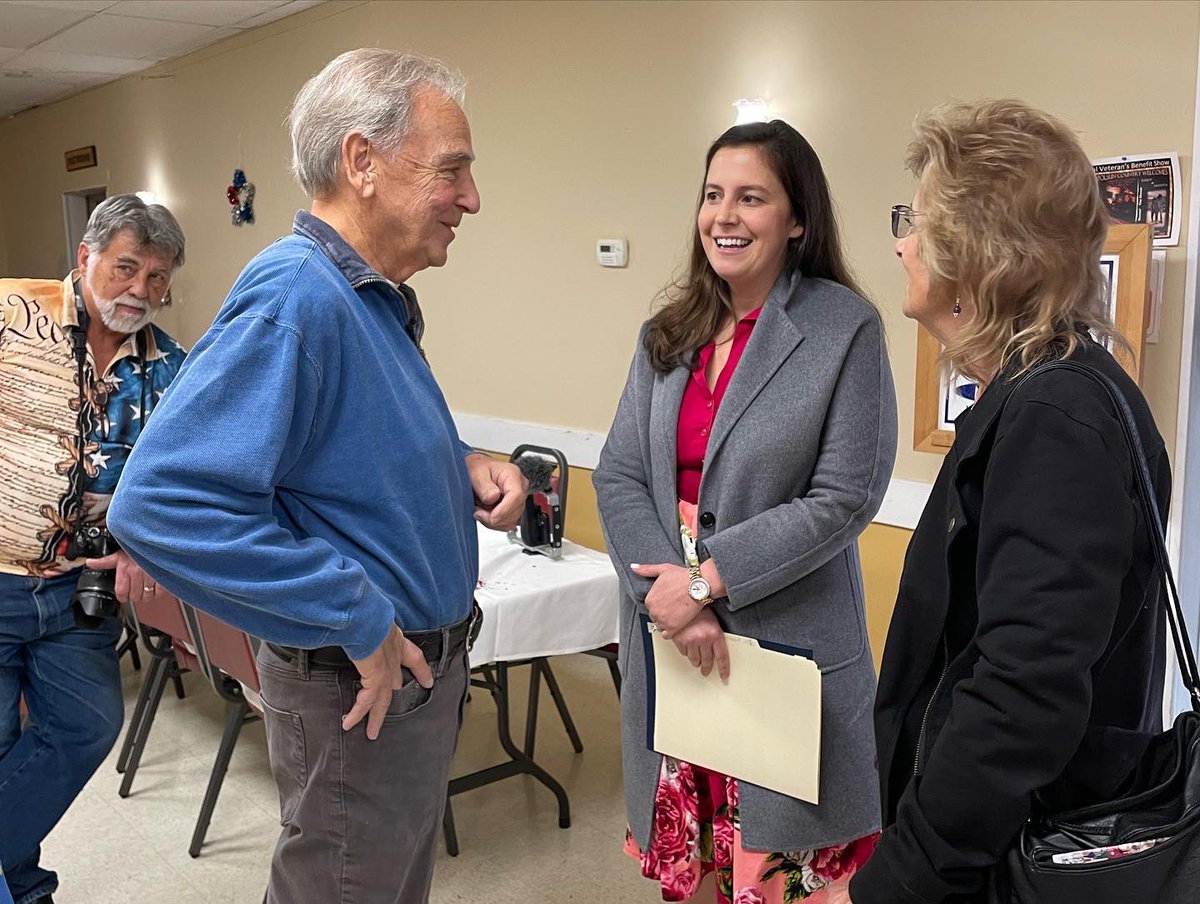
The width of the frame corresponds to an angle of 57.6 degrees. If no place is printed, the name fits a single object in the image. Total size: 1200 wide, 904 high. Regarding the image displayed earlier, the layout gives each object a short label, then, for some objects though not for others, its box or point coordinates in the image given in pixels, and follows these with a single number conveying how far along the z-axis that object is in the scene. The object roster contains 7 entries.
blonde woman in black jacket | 1.07
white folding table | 2.88
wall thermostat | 4.36
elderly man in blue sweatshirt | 1.27
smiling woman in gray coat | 1.80
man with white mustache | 2.31
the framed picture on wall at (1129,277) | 2.53
